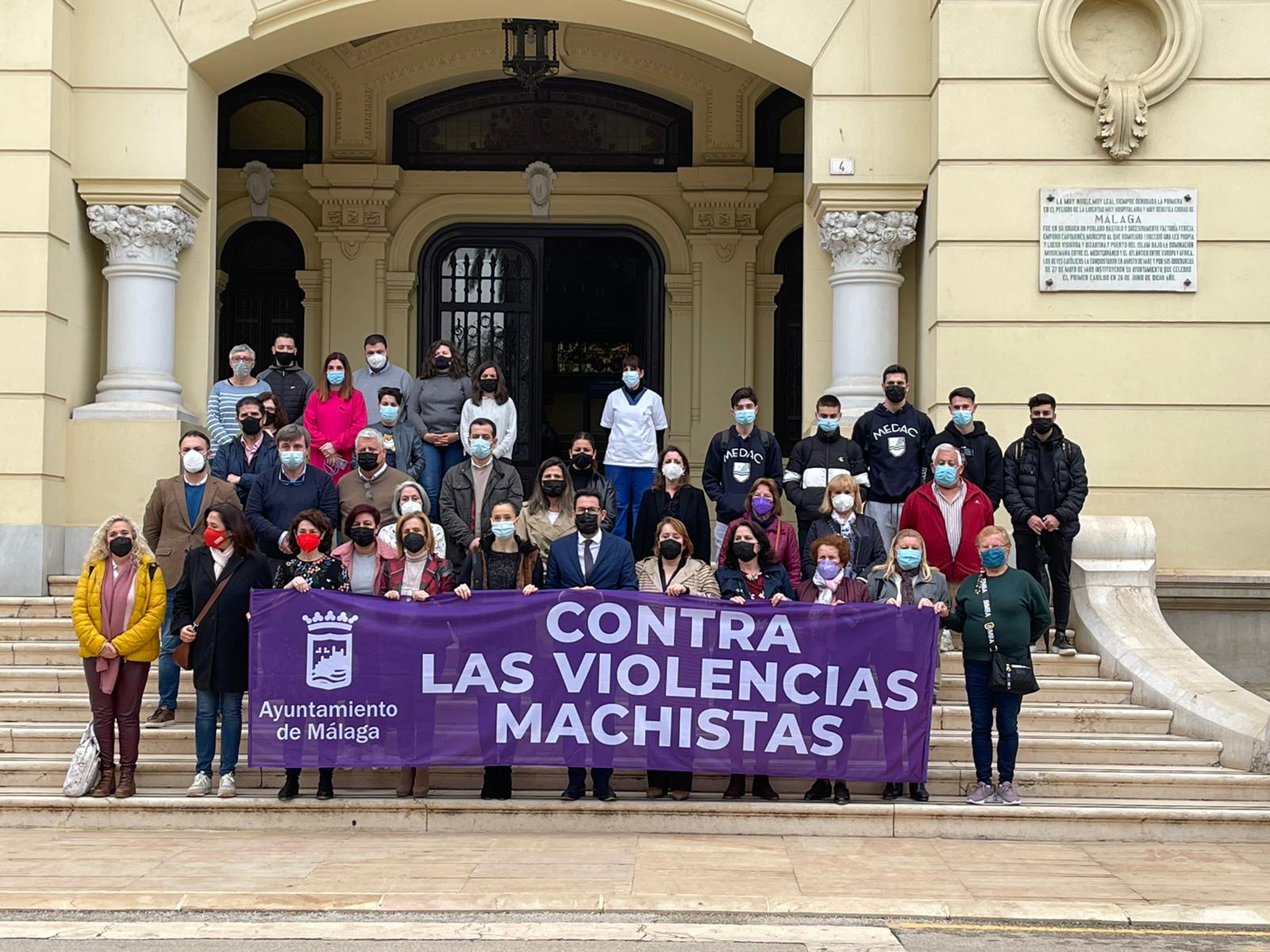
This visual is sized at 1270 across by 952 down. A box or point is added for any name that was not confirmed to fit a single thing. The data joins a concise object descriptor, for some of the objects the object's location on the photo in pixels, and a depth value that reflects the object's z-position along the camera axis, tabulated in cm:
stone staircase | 1017
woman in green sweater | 1040
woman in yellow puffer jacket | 1055
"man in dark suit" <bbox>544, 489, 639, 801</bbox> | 1096
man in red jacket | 1206
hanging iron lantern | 1641
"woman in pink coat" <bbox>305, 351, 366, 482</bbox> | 1328
